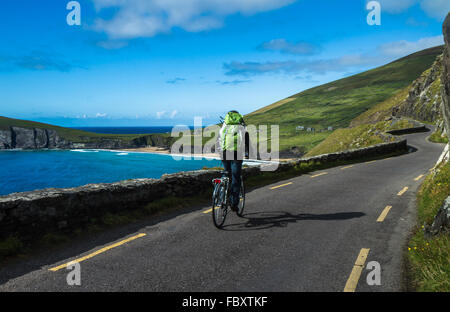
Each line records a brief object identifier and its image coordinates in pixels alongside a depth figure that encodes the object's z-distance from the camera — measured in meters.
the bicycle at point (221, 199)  6.88
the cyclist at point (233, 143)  7.16
